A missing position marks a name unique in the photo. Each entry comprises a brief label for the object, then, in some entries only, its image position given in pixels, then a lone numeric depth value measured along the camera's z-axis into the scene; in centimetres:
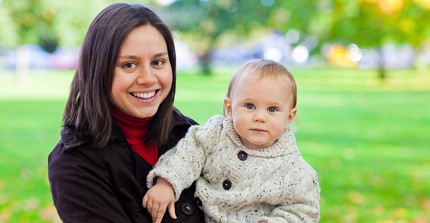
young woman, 228
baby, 249
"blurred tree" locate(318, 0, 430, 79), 1377
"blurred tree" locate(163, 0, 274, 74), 3797
